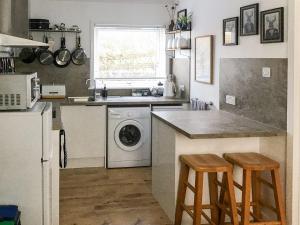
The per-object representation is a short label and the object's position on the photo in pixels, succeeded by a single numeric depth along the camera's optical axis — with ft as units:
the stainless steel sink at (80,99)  17.43
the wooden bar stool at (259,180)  10.01
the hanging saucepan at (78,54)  18.76
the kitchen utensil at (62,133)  11.58
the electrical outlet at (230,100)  13.61
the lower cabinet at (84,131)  17.26
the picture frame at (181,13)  18.17
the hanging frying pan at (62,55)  18.56
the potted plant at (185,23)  17.67
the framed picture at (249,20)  12.10
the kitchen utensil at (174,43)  18.19
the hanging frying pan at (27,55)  18.28
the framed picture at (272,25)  10.71
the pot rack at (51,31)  17.98
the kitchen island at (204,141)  10.64
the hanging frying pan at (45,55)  18.39
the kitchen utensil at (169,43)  18.69
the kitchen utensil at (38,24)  17.78
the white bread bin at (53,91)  17.61
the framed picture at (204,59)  15.47
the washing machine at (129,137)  17.57
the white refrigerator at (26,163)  9.03
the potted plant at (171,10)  19.43
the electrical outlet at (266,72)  11.34
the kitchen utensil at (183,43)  17.76
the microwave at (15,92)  9.28
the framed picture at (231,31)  13.32
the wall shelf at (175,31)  18.05
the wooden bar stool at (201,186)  10.05
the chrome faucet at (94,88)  18.13
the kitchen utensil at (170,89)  19.12
